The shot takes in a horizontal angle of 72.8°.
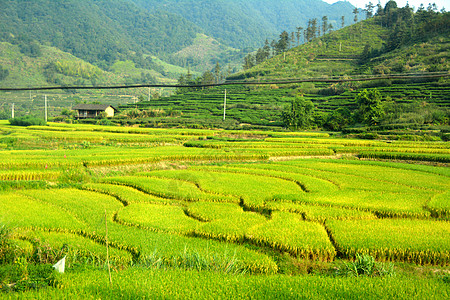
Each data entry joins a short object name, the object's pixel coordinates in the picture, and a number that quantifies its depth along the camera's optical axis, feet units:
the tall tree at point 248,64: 419.13
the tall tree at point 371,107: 150.30
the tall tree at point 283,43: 404.73
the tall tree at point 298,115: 170.40
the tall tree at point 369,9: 461.78
